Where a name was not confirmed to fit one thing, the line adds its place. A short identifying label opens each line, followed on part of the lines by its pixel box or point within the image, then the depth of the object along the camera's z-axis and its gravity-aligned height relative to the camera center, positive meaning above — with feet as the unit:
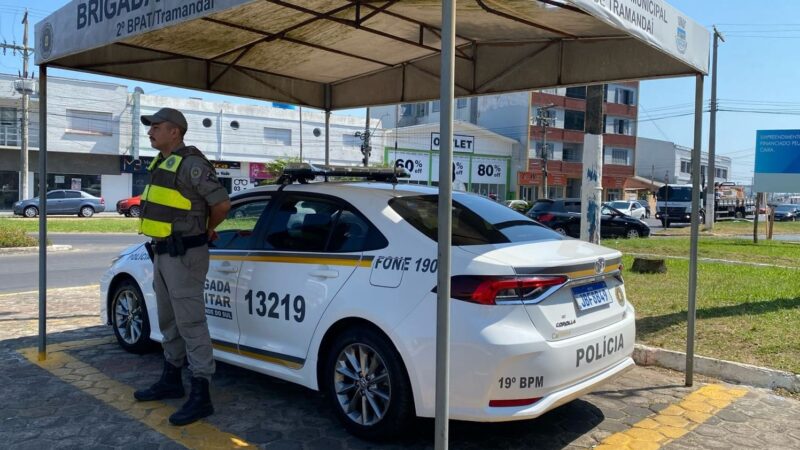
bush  50.14 -4.15
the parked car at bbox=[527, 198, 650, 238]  73.31 -1.98
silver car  102.63 -2.52
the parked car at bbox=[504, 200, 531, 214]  108.90 -0.56
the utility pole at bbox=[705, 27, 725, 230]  87.37 +6.35
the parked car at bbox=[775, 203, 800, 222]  161.19 -1.17
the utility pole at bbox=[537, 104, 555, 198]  164.35 +22.77
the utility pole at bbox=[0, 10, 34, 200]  110.11 +16.18
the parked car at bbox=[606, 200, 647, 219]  120.26 -0.58
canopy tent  12.94 +4.78
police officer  13.34 -0.73
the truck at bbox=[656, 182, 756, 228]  113.70 +0.79
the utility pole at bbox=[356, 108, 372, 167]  80.64 +7.03
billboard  60.44 +4.69
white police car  10.88 -2.07
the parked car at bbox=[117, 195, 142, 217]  114.42 -2.85
